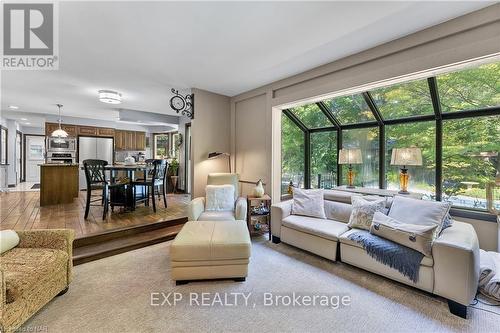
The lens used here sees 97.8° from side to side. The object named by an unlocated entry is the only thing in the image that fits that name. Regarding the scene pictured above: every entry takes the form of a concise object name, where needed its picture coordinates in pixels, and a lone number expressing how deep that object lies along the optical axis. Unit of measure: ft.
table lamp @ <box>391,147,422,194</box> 9.47
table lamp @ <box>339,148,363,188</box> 11.73
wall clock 13.33
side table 11.61
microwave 20.84
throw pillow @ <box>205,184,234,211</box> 11.25
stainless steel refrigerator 22.18
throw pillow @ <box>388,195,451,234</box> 7.22
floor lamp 13.56
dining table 13.60
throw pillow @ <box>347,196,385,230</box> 8.59
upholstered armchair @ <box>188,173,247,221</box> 10.01
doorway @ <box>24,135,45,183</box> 28.09
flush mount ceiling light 13.81
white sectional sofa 5.79
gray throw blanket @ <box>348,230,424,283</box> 6.57
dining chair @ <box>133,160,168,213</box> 13.99
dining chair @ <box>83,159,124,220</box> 12.19
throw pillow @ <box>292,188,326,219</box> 10.37
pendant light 19.19
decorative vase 11.73
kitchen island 15.23
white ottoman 6.97
